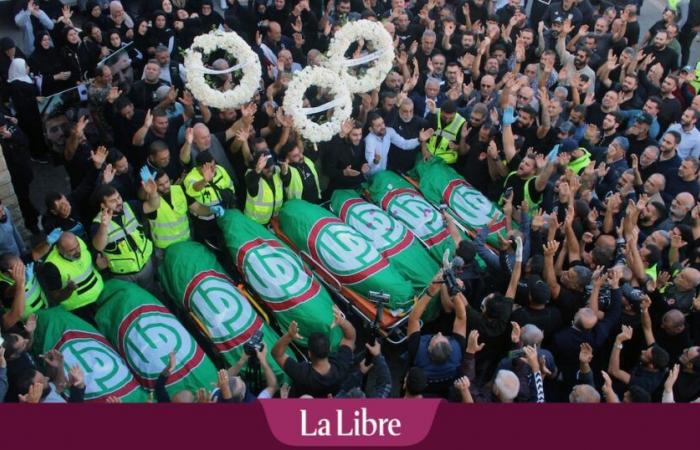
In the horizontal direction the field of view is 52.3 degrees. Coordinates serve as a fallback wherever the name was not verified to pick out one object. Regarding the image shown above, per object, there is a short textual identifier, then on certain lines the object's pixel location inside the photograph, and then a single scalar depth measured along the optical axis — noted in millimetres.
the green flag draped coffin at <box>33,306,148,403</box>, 5441
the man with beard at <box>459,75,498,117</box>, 8865
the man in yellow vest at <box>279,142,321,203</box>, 7250
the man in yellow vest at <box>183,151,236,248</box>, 6793
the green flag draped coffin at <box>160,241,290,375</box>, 5980
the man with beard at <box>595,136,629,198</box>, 7641
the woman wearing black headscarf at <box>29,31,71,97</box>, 9109
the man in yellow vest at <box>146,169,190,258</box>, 6562
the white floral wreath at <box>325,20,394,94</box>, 8493
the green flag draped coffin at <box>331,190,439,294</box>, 6848
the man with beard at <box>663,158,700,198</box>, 7648
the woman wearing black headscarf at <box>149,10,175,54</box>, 9797
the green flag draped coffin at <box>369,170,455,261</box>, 7129
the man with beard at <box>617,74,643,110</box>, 9281
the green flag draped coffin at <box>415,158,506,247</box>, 7367
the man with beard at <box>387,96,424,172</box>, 8145
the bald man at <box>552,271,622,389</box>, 5570
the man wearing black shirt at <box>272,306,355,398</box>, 5227
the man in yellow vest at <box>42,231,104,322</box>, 5816
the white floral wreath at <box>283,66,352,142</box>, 7586
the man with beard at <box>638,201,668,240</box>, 7008
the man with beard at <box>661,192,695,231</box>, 6961
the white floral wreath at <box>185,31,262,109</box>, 7797
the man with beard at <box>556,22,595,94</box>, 9689
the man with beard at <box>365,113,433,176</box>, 7891
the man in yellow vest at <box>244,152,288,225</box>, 6936
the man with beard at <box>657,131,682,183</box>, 8008
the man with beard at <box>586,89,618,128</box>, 8656
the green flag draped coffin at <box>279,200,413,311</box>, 6566
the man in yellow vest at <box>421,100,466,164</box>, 8195
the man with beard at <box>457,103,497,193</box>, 7926
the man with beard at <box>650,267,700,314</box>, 5902
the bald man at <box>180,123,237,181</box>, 7289
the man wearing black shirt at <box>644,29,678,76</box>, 10367
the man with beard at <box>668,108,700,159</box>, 8500
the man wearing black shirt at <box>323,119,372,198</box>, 7738
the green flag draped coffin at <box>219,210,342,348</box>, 6254
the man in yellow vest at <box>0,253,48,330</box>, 5550
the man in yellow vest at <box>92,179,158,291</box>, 6160
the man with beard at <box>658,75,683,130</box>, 9109
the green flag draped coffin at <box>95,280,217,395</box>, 5656
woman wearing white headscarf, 8406
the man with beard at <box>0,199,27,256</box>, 6391
